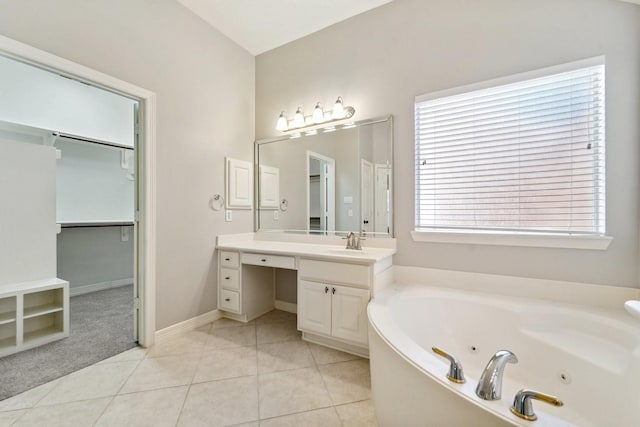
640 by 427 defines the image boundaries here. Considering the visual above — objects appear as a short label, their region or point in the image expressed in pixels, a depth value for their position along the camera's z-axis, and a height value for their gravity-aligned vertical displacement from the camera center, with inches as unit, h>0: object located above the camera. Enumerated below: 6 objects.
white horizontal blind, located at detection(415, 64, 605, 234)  65.2 +15.8
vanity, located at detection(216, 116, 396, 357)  79.1 -8.8
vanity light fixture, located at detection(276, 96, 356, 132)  98.3 +37.9
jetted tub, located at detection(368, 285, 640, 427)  37.5 -27.5
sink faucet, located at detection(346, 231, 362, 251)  91.0 -10.0
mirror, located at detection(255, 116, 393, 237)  92.6 +12.9
